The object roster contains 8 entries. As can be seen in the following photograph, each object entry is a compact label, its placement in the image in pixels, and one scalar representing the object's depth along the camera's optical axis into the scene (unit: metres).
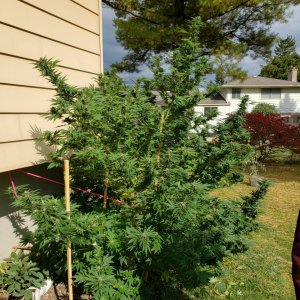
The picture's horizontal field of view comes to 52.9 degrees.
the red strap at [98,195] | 2.61
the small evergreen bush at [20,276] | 2.46
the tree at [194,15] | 10.50
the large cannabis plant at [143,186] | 2.11
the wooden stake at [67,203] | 2.20
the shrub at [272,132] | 9.73
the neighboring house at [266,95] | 24.84
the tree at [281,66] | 37.75
